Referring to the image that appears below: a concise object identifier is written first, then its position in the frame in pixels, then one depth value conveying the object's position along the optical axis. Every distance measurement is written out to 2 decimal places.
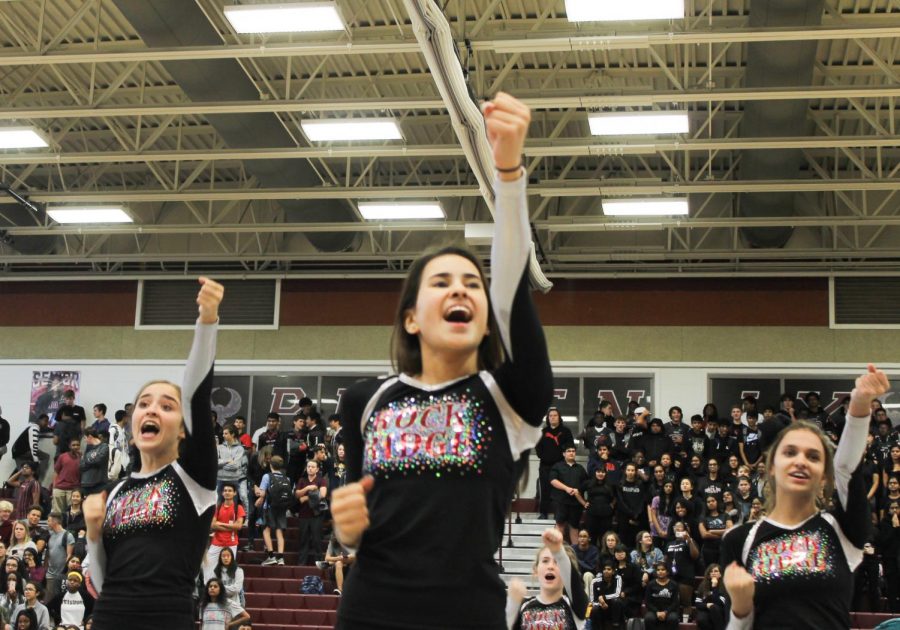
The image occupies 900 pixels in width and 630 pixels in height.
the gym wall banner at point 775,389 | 24.25
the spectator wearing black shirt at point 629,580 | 16.20
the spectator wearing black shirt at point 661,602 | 15.70
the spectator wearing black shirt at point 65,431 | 23.31
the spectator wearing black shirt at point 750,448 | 19.78
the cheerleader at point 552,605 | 7.63
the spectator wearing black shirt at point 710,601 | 14.50
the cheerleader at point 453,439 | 2.81
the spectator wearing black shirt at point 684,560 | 16.86
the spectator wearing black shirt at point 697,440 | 20.27
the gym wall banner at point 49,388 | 26.48
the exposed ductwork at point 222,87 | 15.18
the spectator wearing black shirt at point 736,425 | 20.30
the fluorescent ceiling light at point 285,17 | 13.43
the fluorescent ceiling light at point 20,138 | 17.88
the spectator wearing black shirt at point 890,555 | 16.73
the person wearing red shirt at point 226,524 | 17.42
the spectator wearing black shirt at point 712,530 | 16.84
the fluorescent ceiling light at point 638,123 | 16.02
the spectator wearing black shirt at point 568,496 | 18.73
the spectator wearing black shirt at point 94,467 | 21.20
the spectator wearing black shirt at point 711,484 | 18.02
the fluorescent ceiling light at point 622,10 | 12.68
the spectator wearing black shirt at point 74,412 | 24.02
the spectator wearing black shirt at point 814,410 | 20.42
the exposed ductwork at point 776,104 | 14.12
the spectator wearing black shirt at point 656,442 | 19.66
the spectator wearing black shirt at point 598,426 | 21.09
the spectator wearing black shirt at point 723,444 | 19.97
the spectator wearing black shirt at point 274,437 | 21.31
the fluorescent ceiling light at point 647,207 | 19.92
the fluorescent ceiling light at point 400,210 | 20.81
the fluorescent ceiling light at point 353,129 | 16.77
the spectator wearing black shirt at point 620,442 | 20.03
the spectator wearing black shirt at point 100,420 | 23.23
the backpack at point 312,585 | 18.27
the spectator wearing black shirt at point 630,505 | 18.47
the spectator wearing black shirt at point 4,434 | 24.17
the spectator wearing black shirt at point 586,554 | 16.98
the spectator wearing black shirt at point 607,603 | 15.98
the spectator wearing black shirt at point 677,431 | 19.91
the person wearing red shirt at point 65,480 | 21.91
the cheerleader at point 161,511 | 4.48
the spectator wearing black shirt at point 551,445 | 20.06
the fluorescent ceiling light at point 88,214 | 21.98
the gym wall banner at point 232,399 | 26.05
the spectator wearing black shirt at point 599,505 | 18.27
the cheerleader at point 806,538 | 4.47
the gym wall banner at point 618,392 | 24.81
